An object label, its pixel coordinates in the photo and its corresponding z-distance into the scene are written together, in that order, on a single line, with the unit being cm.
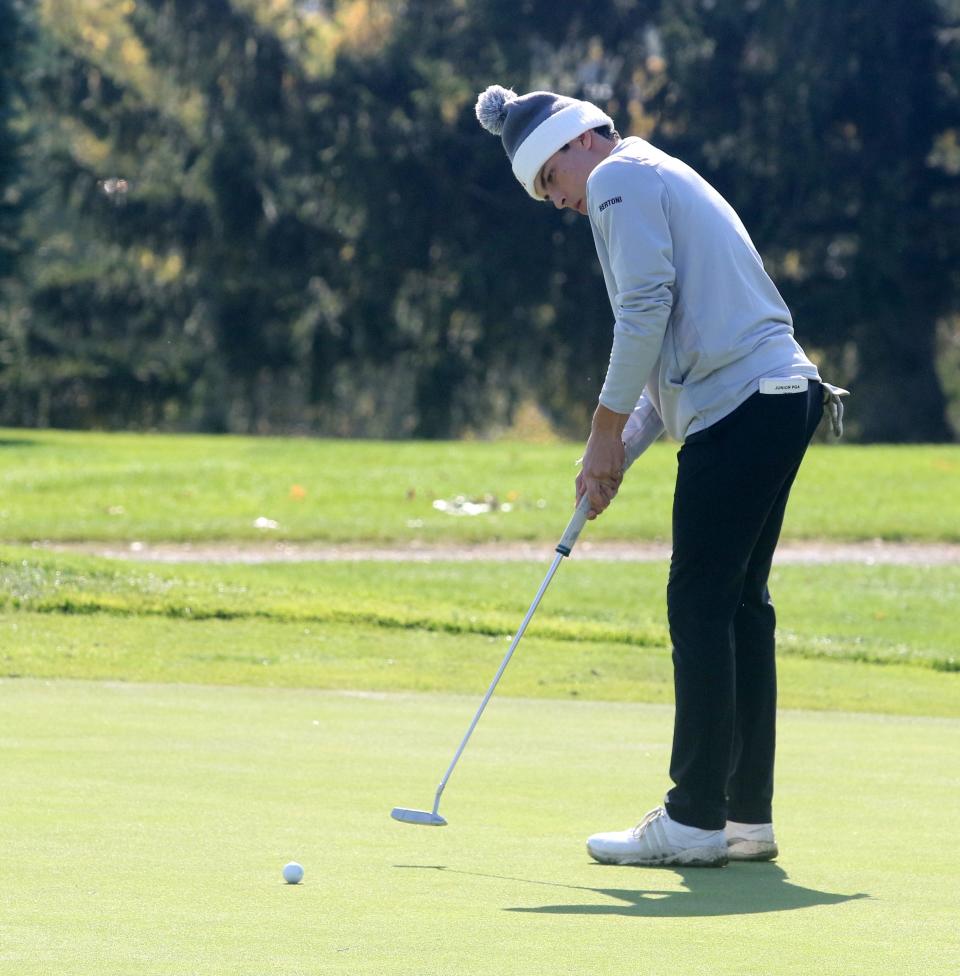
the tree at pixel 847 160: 6900
